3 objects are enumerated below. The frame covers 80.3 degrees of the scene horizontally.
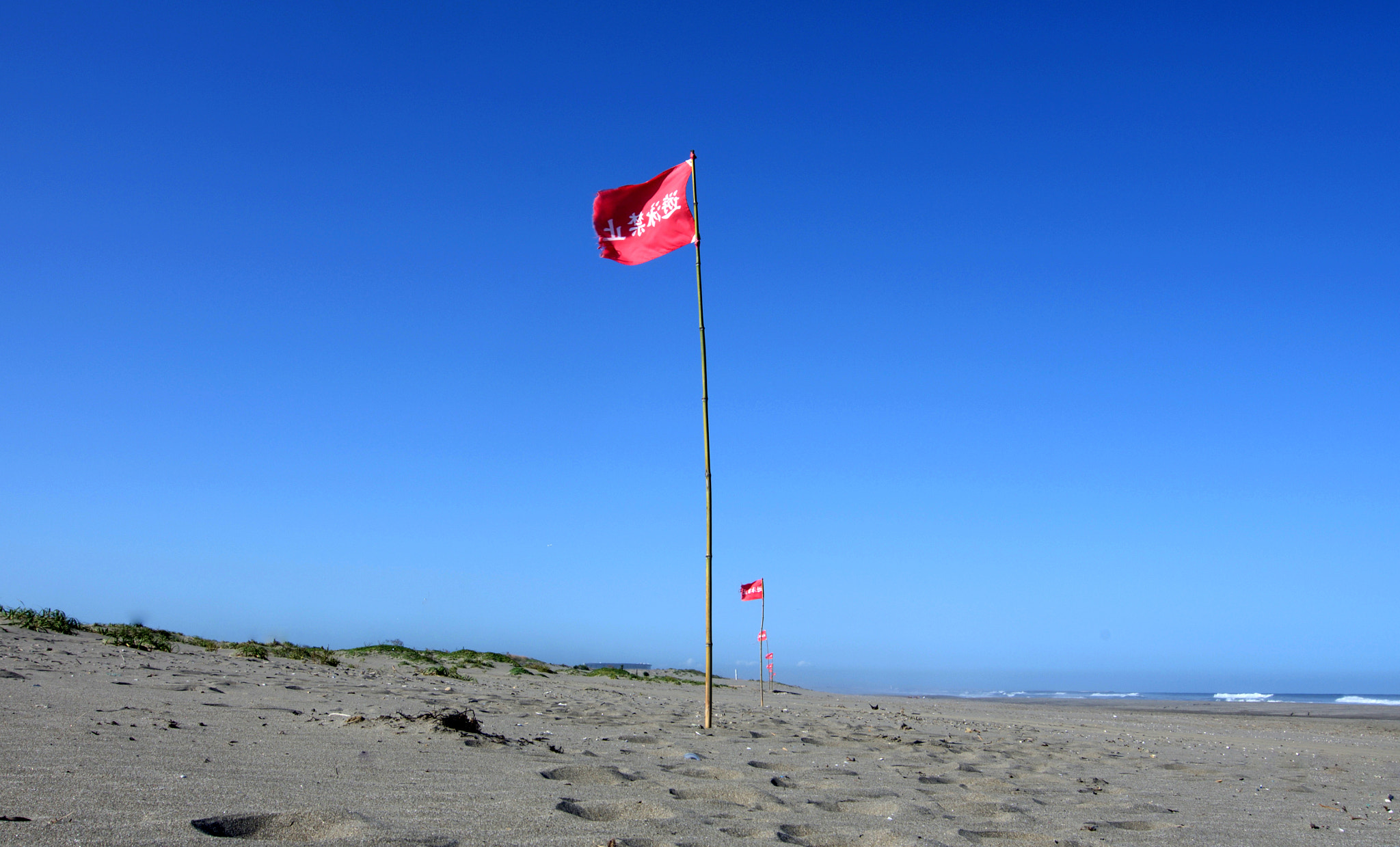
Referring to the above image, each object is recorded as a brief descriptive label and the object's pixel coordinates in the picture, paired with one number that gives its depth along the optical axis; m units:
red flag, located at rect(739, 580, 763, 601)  17.50
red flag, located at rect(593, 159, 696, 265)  11.40
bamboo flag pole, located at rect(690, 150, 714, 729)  9.82
